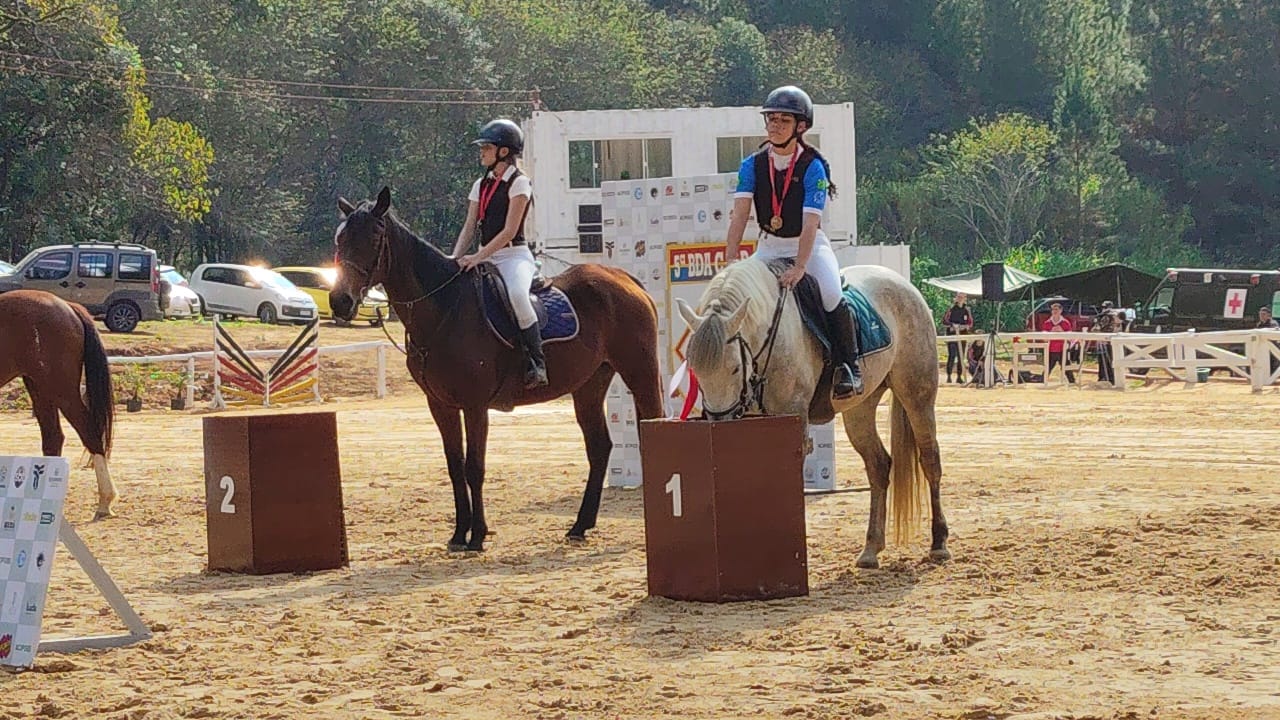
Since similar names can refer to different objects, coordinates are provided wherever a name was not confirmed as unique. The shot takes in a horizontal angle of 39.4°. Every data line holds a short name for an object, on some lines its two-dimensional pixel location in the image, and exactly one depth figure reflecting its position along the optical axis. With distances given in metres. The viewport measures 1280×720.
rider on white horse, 9.99
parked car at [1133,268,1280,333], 38.72
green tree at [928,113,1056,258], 74.31
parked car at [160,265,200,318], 45.12
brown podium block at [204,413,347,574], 10.99
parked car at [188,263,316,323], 46.50
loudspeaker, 38.28
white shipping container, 24.69
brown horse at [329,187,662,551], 11.62
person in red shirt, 36.09
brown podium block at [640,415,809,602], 9.04
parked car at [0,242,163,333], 38.66
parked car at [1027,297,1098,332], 43.38
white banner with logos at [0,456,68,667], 7.84
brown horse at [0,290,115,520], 14.22
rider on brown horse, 11.98
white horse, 9.34
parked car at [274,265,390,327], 51.56
